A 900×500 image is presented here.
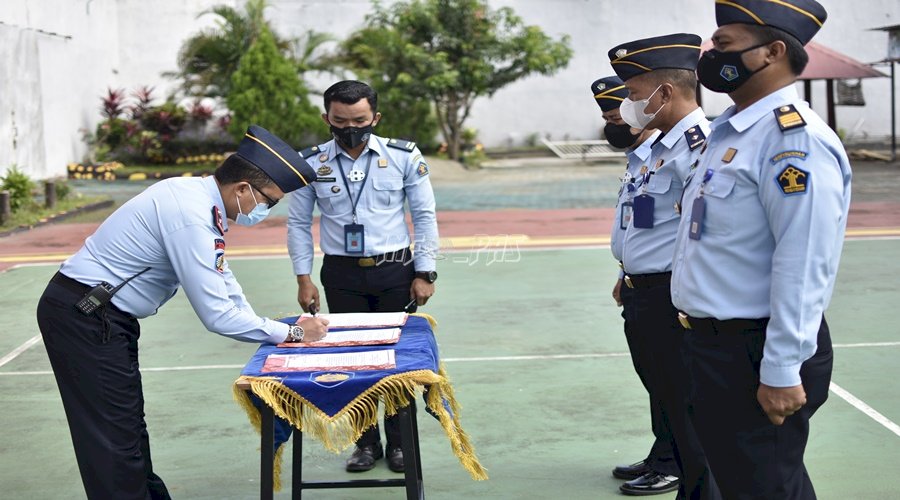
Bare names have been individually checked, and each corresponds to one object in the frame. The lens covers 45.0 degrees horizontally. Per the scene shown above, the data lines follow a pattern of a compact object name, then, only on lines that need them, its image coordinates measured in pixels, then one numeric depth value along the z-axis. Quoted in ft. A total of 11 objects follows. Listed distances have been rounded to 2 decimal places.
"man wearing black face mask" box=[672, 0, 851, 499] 8.95
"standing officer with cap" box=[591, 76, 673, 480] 14.43
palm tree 78.23
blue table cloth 11.51
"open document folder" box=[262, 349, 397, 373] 11.81
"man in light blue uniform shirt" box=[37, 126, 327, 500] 11.69
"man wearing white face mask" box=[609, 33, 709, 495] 12.95
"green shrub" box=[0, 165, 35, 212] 49.19
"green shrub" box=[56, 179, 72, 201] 54.75
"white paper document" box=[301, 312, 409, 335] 13.60
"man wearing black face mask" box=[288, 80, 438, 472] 16.10
